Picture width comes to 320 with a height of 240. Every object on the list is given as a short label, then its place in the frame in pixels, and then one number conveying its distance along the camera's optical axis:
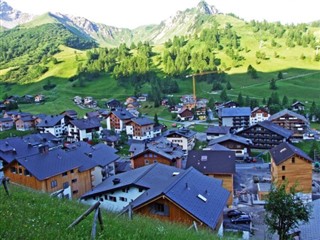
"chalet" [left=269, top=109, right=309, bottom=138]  83.19
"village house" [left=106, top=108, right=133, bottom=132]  93.44
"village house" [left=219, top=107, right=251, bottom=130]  92.31
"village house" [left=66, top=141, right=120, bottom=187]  47.28
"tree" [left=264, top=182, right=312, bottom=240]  19.86
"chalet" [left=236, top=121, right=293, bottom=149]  74.62
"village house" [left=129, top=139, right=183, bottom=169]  52.19
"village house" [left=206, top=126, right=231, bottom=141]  79.38
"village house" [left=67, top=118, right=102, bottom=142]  83.12
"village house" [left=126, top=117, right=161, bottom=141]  85.56
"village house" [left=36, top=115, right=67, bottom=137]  89.00
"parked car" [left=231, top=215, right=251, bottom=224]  36.53
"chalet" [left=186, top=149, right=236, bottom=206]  44.38
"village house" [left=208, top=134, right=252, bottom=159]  70.12
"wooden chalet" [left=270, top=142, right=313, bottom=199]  45.91
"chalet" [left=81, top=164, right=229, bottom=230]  23.91
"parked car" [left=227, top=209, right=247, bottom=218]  38.01
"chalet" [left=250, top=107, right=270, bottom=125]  92.88
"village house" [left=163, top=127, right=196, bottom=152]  74.81
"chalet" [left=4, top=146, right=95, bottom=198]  38.22
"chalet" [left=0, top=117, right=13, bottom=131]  97.31
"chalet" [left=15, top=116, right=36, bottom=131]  95.74
